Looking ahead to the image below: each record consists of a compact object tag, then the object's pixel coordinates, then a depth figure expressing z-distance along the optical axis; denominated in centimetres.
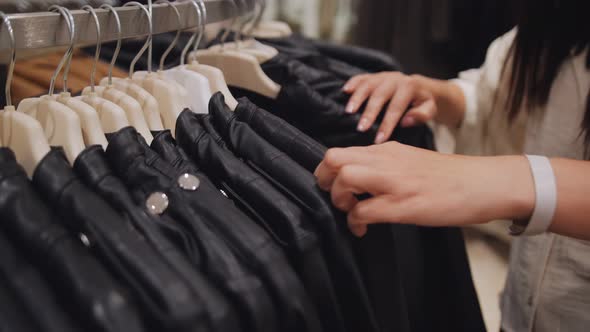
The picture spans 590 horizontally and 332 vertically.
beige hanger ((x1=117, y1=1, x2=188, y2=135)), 48
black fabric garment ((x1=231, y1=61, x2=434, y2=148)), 62
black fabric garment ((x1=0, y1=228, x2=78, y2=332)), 29
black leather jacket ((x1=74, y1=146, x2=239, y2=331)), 31
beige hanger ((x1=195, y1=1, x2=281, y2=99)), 63
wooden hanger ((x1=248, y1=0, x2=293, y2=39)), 84
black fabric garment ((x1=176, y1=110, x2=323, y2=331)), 36
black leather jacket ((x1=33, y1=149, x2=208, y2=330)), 30
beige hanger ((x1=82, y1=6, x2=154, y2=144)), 44
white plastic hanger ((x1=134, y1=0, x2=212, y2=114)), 50
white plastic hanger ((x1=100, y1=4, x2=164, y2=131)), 46
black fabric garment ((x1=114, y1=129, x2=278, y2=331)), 34
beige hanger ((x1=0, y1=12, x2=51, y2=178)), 37
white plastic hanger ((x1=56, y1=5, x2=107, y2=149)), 41
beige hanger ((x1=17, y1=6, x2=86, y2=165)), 40
